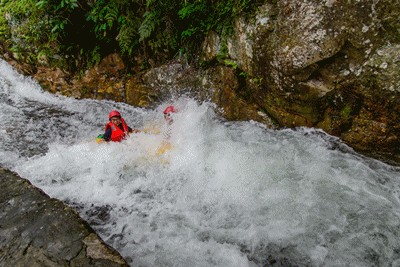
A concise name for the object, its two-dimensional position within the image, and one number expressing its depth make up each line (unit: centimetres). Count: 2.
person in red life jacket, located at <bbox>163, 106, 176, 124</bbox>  537
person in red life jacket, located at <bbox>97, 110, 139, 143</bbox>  522
